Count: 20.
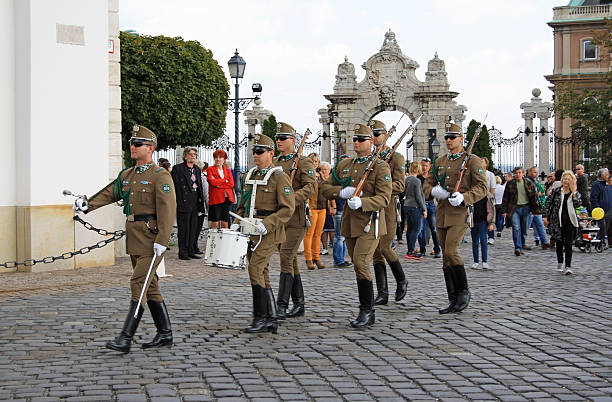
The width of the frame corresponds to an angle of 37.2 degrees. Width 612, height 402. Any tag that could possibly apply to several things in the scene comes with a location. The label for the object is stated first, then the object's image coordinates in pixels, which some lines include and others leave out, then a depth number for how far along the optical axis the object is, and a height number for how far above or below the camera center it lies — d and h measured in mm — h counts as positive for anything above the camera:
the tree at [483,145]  45125 +2394
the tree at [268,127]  44134 +3194
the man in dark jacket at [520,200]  18594 -165
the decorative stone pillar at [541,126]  38688 +2892
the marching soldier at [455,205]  10117 -146
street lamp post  21547 +2901
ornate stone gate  47188 +5092
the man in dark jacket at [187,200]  16375 -132
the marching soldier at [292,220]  9594 -294
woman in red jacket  17094 +70
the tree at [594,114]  32719 +2831
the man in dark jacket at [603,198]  20091 -139
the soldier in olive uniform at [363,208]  9164 -158
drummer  8805 -231
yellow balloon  18922 -444
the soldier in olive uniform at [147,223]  7930 -265
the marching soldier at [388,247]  10788 -654
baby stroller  18969 -935
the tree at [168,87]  21516 +2574
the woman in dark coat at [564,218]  14234 -419
